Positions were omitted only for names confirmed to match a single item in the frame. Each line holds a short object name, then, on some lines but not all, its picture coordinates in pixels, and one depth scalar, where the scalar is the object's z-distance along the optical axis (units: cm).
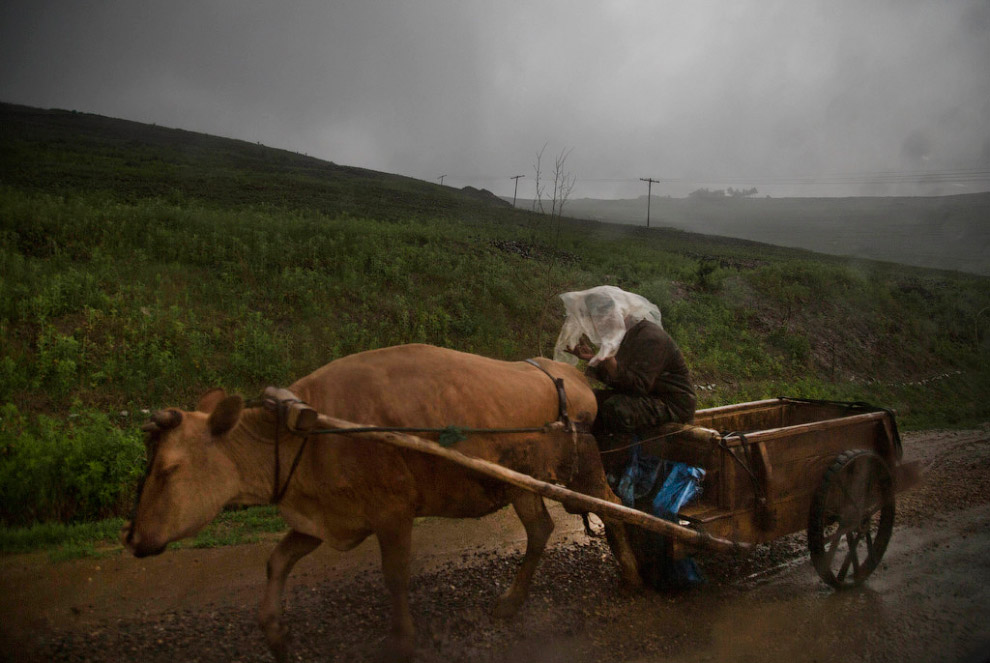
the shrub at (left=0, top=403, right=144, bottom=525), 609
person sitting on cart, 484
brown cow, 342
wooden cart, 484
